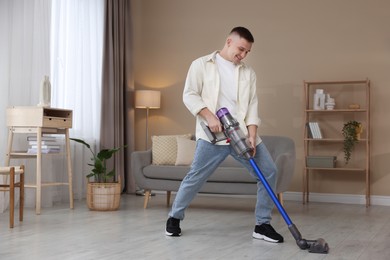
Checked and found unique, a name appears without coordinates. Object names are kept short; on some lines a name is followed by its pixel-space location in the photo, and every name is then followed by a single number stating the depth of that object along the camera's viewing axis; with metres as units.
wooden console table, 4.74
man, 3.45
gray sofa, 4.84
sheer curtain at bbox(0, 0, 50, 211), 4.93
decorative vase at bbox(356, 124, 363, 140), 5.91
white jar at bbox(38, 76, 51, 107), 4.90
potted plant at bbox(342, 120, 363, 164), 5.88
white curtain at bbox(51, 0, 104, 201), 5.74
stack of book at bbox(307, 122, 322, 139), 6.07
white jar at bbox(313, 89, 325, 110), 6.07
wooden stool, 3.91
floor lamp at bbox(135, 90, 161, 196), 6.65
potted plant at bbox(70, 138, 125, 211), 5.00
